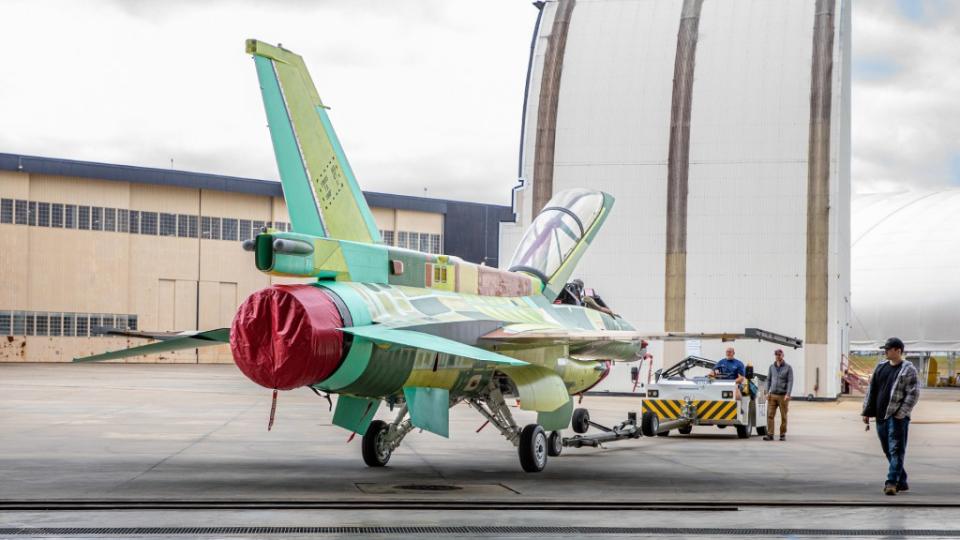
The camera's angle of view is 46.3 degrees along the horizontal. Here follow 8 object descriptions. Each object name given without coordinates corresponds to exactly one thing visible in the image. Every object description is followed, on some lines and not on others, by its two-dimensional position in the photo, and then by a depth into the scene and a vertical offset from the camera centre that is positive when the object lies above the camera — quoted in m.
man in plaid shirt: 13.42 -1.59
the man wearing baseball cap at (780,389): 22.88 -2.42
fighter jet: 12.84 -0.74
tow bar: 19.09 -2.94
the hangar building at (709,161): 39.41 +3.97
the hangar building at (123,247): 62.03 +0.78
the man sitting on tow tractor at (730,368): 23.80 -2.08
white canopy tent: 62.72 -0.11
